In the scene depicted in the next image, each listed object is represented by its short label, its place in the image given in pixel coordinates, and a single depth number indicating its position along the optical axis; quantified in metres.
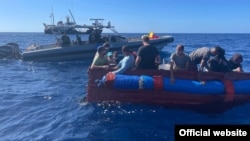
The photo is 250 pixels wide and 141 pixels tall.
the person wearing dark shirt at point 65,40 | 13.69
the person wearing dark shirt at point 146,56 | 5.62
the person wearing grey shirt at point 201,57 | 5.41
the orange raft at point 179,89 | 5.44
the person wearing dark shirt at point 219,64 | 5.67
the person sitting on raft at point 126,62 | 5.60
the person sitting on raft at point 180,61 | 5.62
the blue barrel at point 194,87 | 5.43
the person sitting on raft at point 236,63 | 5.79
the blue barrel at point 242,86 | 5.48
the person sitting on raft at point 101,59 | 5.94
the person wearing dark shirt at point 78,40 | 14.04
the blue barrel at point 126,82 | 5.47
